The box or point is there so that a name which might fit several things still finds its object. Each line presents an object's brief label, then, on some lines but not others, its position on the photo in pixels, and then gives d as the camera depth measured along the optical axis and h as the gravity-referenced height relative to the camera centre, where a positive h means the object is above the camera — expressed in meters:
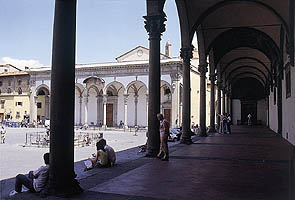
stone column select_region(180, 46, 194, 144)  12.62 +0.13
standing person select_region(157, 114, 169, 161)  7.96 -0.73
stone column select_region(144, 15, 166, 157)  8.62 +1.03
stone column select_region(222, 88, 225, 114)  29.73 +1.04
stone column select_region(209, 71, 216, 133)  20.82 +0.51
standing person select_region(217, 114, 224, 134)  19.86 -1.16
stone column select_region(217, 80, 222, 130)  25.78 +1.53
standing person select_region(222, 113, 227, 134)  20.00 -0.86
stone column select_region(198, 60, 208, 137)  16.84 +0.64
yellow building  49.56 +2.62
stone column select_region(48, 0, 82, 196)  4.54 +0.19
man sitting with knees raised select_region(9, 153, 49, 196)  4.54 -1.12
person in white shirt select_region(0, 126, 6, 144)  17.30 -1.45
